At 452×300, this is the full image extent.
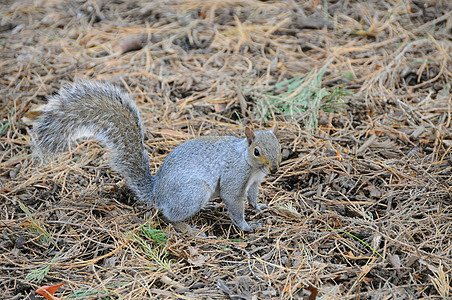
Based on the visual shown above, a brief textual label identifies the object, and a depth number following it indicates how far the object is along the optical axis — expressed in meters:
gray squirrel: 5.53
